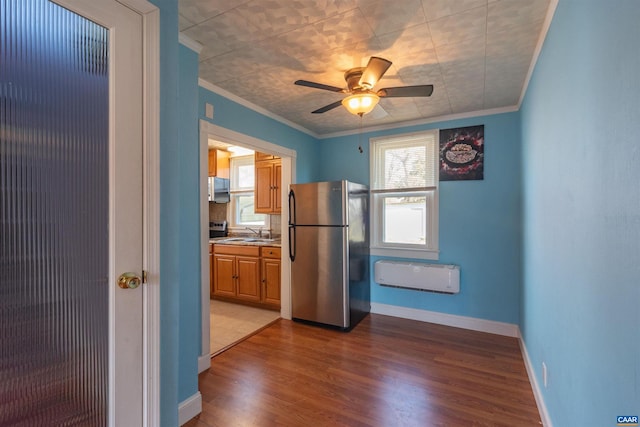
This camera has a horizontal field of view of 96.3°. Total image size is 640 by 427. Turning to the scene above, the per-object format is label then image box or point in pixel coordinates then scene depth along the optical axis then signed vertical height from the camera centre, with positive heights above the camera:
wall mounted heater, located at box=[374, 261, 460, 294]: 3.16 -0.71
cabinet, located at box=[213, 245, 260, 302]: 3.91 -0.80
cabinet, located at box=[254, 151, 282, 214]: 4.12 +0.46
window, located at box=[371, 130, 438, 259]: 3.44 +0.24
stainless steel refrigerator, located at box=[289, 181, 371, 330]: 3.17 -0.43
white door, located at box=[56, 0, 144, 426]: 1.14 +0.05
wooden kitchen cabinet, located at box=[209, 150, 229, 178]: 4.79 +0.89
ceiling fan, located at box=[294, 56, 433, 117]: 1.92 +0.88
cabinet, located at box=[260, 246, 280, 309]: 3.77 -0.80
